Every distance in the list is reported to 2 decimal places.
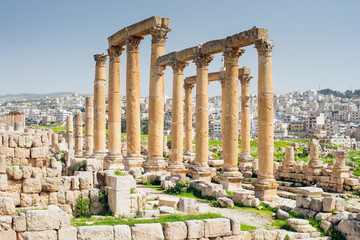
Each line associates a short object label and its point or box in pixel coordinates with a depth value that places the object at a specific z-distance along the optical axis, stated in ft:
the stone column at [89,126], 121.70
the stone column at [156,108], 86.69
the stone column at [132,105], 88.94
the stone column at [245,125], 107.65
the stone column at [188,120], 117.19
